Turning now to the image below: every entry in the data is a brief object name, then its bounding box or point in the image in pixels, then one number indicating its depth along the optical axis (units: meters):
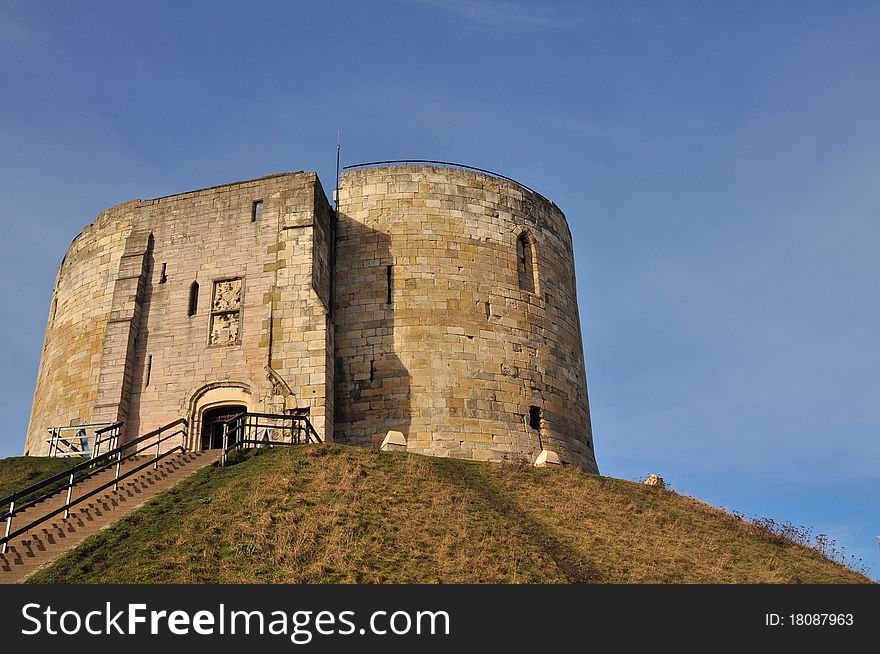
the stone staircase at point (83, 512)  12.70
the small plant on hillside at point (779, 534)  19.02
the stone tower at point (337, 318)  23.88
